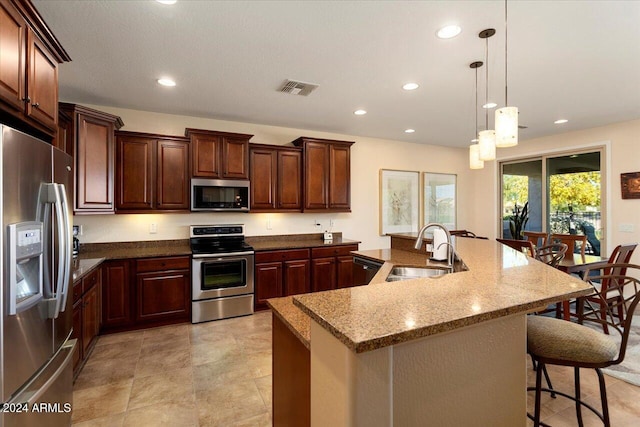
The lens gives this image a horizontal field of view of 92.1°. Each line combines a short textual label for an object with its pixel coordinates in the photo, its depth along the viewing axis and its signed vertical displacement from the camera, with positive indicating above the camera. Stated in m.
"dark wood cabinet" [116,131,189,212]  3.62 +0.51
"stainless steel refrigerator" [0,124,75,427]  1.28 -0.32
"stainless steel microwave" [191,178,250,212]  3.93 +0.24
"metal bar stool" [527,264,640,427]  1.51 -0.67
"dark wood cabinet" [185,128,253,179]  3.90 +0.77
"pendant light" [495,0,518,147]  2.21 +0.63
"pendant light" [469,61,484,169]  3.15 +0.56
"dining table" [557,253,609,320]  3.24 -0.57
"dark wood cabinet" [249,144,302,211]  4.33 +0.52
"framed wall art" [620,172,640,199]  4.40 +0.39
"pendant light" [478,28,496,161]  2.67 +0.59
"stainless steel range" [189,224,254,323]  3.73 -0.79
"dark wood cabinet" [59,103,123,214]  3.16 +0.61
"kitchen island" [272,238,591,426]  0.79 -0.42
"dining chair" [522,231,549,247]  4.55 -0.39
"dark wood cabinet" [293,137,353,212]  4.61 +0.59
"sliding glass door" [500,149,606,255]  4.96 +0.30
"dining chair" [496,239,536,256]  3.74 -0.43
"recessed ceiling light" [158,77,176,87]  3.03 +1.32
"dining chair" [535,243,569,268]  3.28 -0.49
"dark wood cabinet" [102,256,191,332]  3.37 -0.90
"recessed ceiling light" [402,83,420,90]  3.18 +1.32
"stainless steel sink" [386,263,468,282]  2.39 -0.47
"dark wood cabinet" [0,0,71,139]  1.44 +0.77
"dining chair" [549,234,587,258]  3.99 -0.38
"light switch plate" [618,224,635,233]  4.48 -0.24
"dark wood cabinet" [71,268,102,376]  2.49 -0.89
